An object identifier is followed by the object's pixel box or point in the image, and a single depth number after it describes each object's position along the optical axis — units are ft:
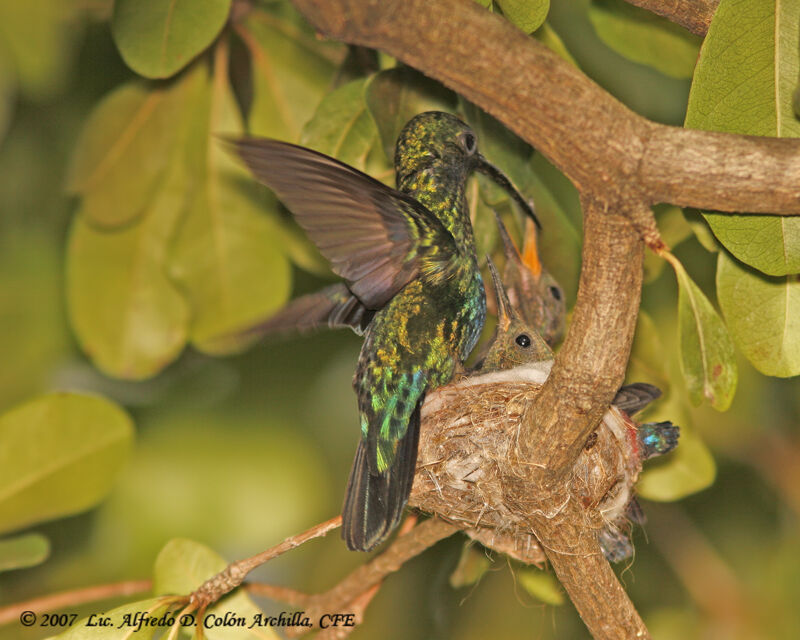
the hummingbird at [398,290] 13.78
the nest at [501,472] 13.35
